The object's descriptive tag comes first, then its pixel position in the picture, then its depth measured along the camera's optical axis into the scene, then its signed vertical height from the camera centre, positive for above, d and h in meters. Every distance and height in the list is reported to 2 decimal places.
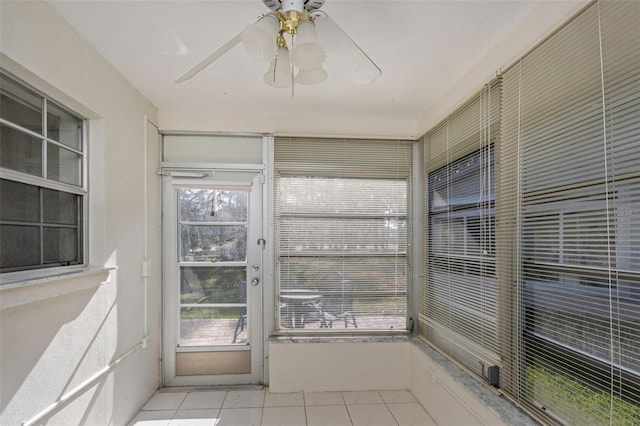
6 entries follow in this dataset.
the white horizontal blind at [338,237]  3.08 -0.15
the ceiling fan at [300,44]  1.19 +0.68
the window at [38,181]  1.48 +0.22
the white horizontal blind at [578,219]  1.17 +0.00
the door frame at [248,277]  3.01 -0.53
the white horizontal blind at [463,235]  2.01 -0.11
